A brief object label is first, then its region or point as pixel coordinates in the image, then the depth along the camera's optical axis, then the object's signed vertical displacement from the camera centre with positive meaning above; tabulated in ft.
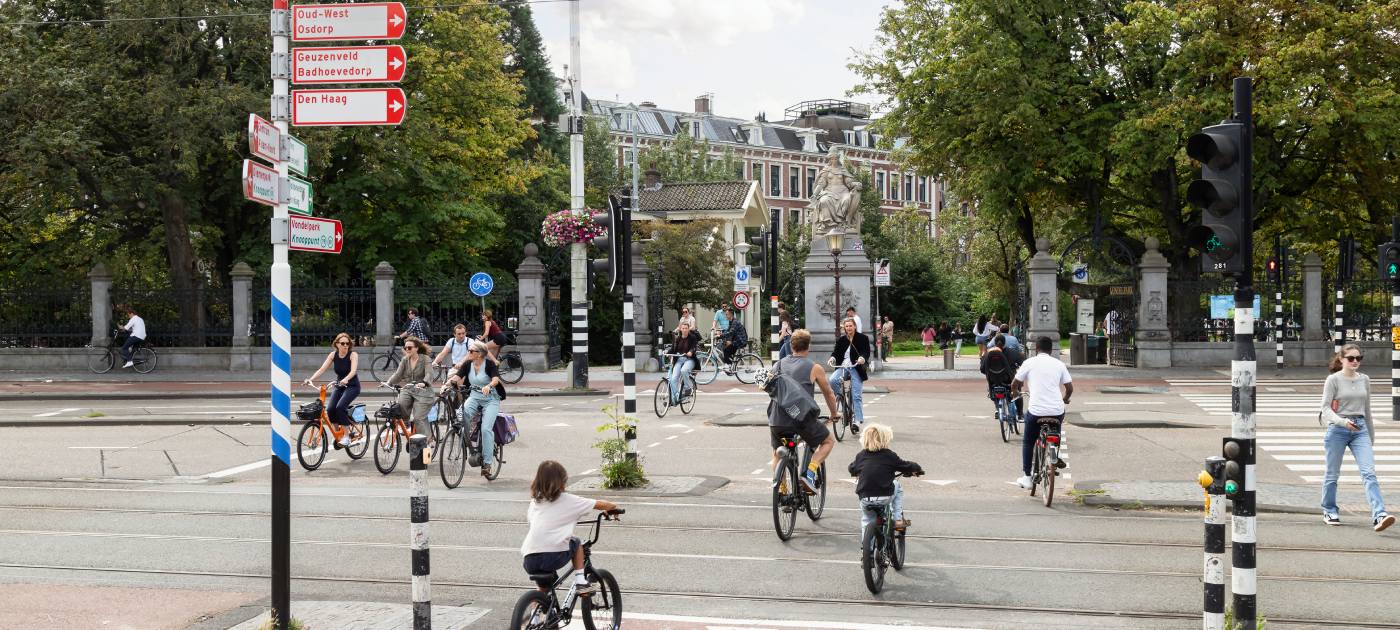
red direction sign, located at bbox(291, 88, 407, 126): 23.73 +4.03
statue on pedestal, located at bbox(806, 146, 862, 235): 107.96 +9.58
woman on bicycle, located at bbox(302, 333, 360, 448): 48.83 -2.32
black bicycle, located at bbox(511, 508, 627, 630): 20.68 -4.86
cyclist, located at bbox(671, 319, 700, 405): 69.77 -2.17
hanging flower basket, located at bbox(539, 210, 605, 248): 84.69 +6.02
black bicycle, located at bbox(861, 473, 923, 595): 26.32 -4.91
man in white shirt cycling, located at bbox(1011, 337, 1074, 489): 38.73 -2.34
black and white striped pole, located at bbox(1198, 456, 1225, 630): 19.94 -3.70
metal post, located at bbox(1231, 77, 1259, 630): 20.61 -1.51
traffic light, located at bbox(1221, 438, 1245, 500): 20.35 -2.55
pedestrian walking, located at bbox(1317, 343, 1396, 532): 34.99 -3.00
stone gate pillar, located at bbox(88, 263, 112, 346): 107.76 +1.57
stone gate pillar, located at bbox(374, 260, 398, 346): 104.18 +1.26
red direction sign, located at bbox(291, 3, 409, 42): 24.35 +5.77
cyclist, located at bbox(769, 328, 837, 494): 33.55 -2.94
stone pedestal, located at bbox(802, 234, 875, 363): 104.17 +2.14
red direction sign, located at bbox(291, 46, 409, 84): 24.06 +4.89
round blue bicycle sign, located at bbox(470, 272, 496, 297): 99.66 +2.73
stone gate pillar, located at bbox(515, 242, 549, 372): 103.96 +0.16
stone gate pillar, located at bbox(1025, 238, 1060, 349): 101.81 +1.28
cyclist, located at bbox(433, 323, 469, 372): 60.29 -1.30
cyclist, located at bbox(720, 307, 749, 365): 92.89 -1.62
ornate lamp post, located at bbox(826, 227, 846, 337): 99.35 +5.52
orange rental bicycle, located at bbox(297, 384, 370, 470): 48.55 -4.51
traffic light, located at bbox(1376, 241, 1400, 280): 61.93 +2.58
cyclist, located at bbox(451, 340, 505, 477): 44.52 -2.70
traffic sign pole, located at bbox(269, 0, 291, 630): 22.29 -1.46
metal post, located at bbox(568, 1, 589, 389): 83.46 +7.75
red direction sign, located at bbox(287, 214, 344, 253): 23.48 +1.62
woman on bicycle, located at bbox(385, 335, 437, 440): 47.29 -2.43
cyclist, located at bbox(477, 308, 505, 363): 76.84 -0.86
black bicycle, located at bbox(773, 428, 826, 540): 32.32 -4.58
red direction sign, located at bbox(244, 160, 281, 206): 21.85 +2.42
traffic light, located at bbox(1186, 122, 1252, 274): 21.66 +2.03
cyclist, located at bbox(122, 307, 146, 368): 104.17 -1.00
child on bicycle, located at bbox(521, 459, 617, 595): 21.22 -3.50
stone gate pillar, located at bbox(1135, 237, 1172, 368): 101.50 -0.09
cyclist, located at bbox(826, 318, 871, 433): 56.29 -1.87
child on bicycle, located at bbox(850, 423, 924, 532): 27.73 -3.45
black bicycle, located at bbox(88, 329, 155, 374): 105.91 -2.96
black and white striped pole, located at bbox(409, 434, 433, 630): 21.17 -3.63
